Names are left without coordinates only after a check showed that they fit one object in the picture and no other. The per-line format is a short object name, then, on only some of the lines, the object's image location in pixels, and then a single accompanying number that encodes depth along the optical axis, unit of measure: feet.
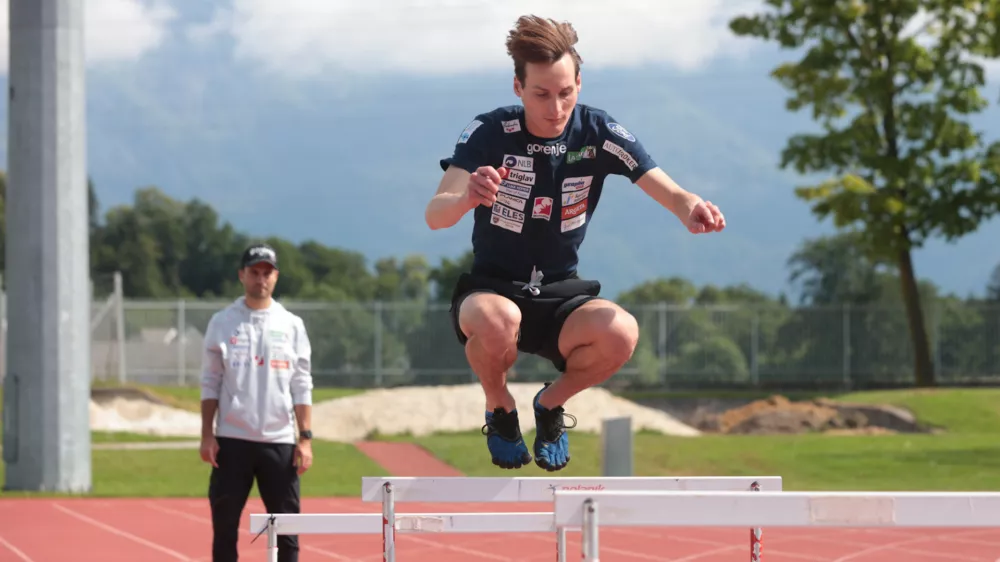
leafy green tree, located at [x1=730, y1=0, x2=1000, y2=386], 108.37
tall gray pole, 52.13
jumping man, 18.61
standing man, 26.78
